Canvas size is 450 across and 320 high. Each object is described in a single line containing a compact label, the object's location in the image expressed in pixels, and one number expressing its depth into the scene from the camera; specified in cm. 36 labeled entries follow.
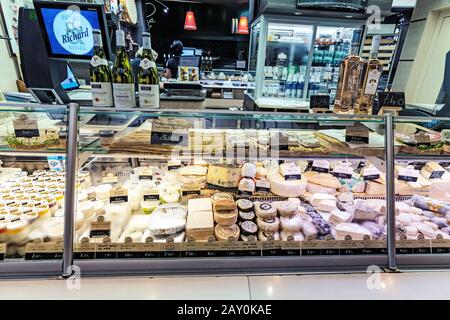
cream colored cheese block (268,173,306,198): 155
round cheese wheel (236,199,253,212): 143
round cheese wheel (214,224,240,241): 123
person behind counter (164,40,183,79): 600
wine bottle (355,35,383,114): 127
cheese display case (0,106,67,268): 109
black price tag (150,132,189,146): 123
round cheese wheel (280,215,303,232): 130
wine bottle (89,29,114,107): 120
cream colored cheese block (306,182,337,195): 161
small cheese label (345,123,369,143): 132
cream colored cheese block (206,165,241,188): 159
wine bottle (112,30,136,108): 119
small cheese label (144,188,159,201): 150
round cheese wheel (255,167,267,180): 167
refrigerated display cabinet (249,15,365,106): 473
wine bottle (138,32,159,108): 122
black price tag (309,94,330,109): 136
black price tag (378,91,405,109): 132
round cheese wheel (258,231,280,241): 126
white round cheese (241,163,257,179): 162
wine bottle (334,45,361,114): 134
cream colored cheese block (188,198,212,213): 139
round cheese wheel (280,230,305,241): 124
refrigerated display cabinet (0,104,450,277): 112
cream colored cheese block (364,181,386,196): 162
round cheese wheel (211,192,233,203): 147
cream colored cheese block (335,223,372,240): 123
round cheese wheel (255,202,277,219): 137
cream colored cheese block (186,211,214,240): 125
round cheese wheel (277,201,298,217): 139
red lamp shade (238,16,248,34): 734
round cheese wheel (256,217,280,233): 131
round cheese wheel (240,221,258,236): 129
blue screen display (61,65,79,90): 235
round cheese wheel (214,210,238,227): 132
